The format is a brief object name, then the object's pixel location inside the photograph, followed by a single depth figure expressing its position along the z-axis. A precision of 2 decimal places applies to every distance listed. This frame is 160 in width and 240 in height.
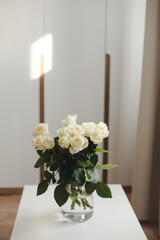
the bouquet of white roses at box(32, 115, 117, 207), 1.57
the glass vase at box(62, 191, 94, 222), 1.67
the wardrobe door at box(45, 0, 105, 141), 3.24
